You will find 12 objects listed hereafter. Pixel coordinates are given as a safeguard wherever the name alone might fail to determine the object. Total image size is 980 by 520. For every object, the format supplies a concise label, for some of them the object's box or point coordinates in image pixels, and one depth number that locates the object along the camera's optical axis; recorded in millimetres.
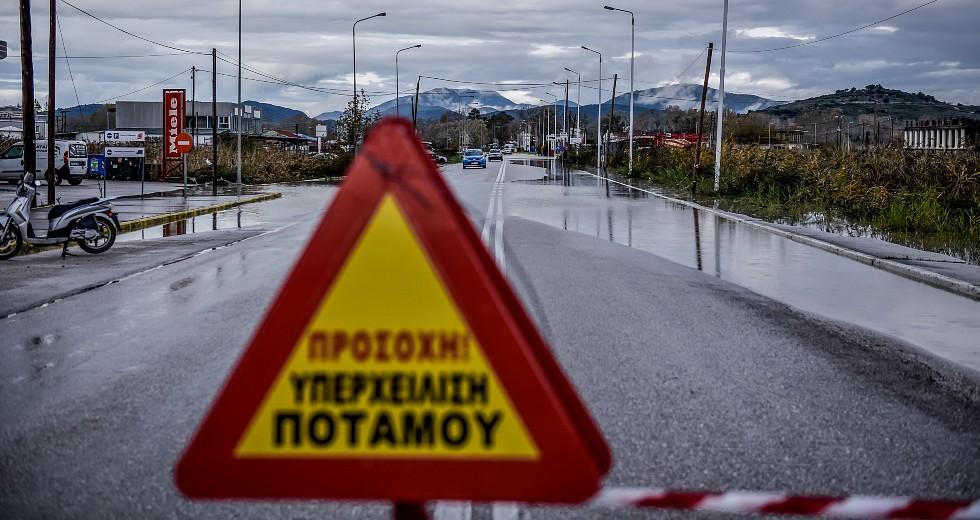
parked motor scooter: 16938
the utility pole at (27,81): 27344
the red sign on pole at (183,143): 35844
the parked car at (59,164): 44219
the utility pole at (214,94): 38972
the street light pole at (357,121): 72525
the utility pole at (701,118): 42781
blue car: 83312
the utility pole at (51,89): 30219
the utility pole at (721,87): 37353
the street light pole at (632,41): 59694
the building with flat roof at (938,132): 44478
